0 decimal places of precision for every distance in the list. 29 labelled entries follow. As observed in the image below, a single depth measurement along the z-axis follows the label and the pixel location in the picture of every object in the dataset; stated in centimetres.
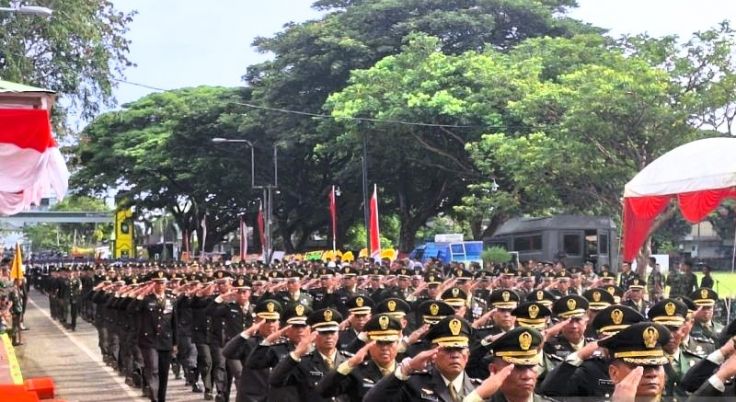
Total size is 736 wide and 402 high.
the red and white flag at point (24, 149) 650
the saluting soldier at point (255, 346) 885
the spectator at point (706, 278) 1669
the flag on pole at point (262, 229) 3898
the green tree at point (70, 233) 9081
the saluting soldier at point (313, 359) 768
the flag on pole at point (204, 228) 4828
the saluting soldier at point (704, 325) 852
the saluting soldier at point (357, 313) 879
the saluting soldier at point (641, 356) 477
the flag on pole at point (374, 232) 2698
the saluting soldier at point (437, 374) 582
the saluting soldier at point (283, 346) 789
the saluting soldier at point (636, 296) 1161
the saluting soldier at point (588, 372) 639
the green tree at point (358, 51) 3959
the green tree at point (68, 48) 2383
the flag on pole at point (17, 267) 2612
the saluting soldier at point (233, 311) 1305
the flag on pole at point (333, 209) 3405
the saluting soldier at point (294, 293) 1366
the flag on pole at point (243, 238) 4017
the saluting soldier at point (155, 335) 1409
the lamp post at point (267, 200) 3844
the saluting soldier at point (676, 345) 673
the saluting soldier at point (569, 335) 776
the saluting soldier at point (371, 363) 672
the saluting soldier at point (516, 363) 519
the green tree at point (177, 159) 4659
